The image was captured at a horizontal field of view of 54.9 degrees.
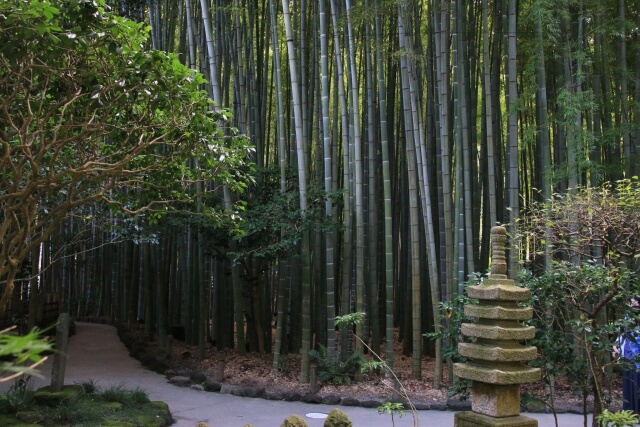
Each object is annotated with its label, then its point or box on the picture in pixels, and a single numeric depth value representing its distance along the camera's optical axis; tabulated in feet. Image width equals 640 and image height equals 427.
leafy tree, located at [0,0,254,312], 11.03
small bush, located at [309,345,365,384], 22.90
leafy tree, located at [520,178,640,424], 13.15
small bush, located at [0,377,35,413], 15.89
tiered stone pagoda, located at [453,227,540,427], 11.82
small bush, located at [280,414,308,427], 13.64
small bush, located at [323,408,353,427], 14.14
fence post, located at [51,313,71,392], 17.79
